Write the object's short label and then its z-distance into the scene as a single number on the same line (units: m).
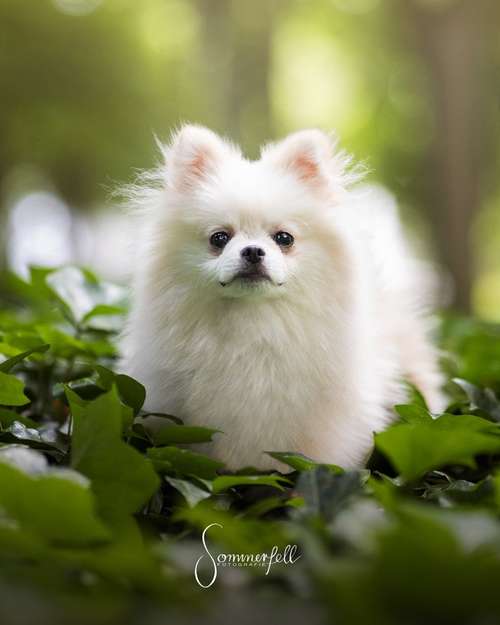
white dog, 1.04
